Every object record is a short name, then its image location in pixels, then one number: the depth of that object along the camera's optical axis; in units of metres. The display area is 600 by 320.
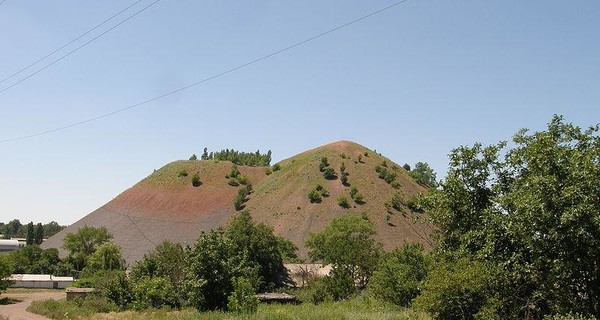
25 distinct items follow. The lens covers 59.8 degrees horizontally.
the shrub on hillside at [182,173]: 140.62
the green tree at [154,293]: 45.34
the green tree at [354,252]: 55.72
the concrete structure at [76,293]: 50.97
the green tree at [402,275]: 36.73
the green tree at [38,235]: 139.20
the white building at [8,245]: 144.25
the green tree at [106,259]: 74.56
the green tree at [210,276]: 33.56
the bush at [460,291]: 20.25
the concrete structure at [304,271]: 64.50
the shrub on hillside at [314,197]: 110.94
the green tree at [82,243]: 88.94
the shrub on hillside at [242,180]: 136.00
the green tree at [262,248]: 59.56
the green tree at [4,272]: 55.34
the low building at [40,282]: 73.66
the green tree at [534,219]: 17.34
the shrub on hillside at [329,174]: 120.19
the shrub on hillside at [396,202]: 108.56
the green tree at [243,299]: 30.52
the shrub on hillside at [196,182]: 135.25
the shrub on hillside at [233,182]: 134.04
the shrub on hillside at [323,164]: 124.39
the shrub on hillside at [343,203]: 107.12
